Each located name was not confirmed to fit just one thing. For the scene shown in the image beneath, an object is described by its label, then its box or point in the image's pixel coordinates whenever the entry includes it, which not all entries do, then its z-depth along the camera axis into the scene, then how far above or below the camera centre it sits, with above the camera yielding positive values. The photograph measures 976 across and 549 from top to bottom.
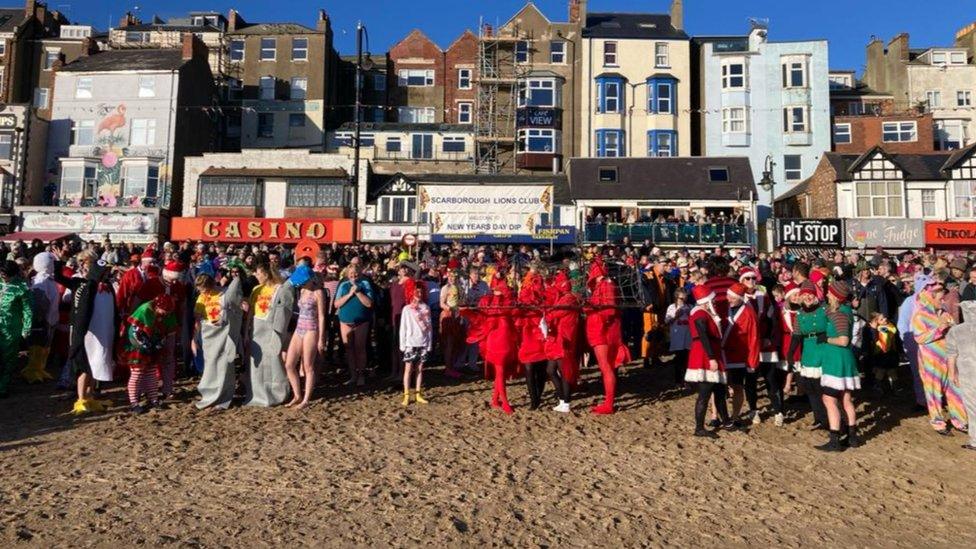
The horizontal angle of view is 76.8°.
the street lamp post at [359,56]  20.14 +8.31
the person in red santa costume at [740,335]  6.97 -0.23
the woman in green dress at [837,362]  6.43 -0.48
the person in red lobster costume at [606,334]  7.80 -0.27
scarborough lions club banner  30.55 +5.20
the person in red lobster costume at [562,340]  7.83 -0.35
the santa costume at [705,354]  6.73 -0.44
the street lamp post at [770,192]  27.21 +5.88
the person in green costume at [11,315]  8.16 -0.14
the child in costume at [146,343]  7.46 -0.45
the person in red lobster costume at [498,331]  8.02 -0.27
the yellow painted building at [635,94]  41.41 +14.92
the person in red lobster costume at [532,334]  7.95 -0.29
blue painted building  40.44 +13.89
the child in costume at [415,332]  8.23 -0.29
